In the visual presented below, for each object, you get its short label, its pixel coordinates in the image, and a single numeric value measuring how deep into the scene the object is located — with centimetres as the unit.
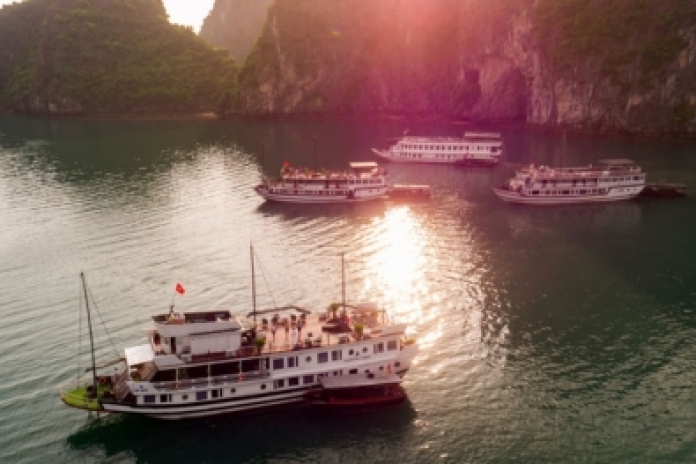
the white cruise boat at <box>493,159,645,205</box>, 10094
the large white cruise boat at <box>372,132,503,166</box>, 13562
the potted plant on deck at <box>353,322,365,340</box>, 4506
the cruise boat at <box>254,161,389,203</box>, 10350
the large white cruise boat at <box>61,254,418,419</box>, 4206
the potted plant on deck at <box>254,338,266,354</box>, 4303
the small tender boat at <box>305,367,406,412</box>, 4375
